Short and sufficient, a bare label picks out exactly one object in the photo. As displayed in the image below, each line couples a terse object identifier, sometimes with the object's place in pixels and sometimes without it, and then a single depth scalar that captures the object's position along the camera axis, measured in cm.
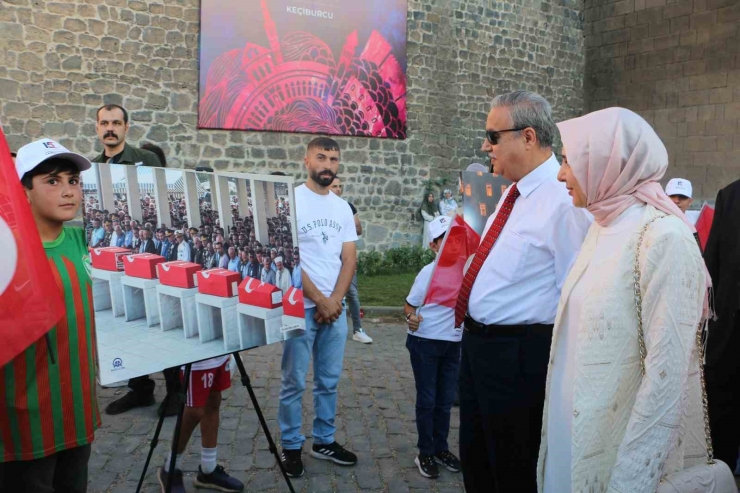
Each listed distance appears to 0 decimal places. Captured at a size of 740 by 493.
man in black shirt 486
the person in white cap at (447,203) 1423
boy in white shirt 393
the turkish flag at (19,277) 195
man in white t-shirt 393
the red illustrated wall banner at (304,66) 1204
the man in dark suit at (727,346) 374
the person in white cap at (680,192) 643
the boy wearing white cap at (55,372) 229
